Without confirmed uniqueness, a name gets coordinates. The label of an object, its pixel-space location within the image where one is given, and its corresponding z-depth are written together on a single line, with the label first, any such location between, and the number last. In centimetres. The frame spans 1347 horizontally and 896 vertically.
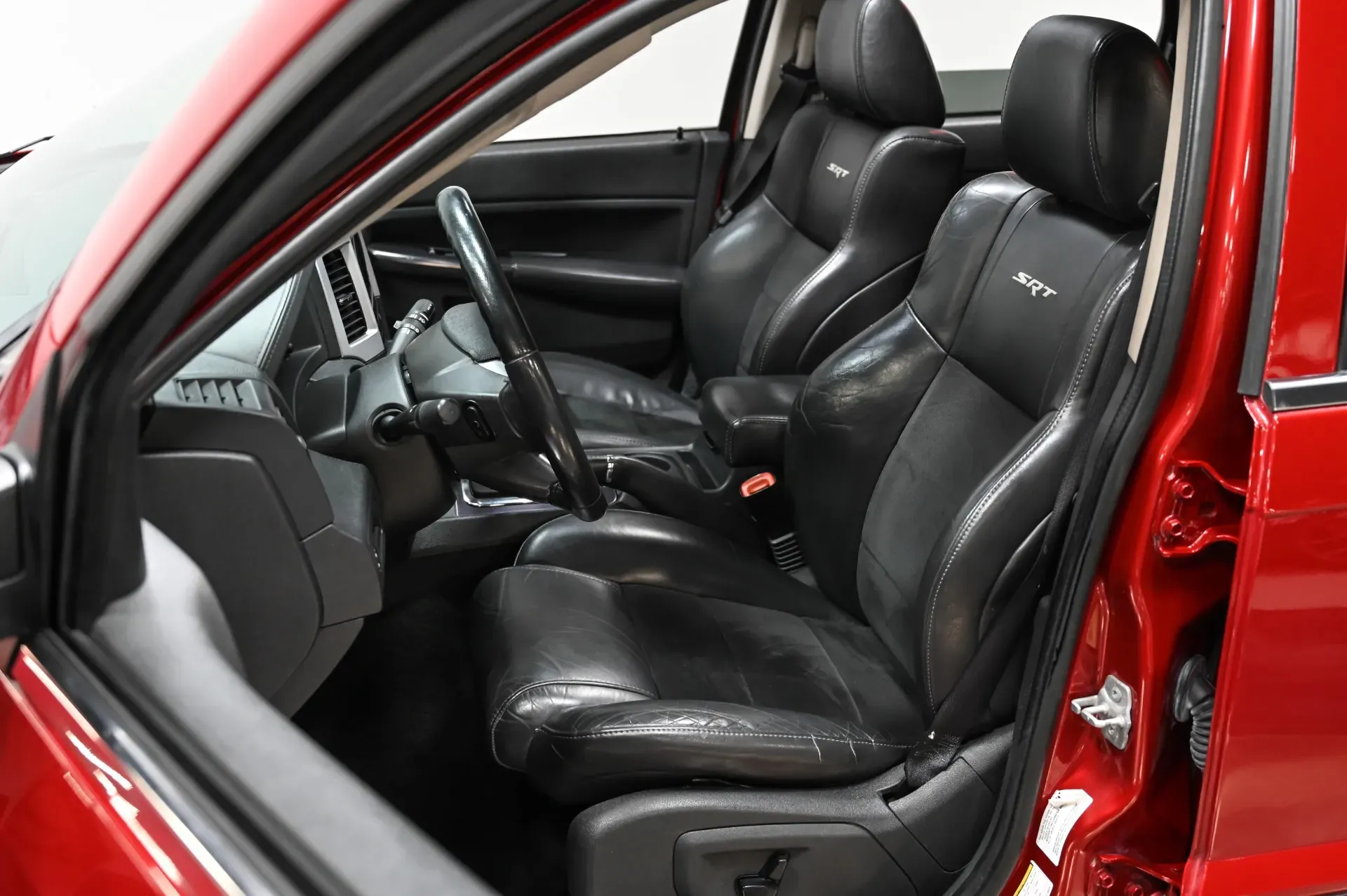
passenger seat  220
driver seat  133
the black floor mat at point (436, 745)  174
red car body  76
